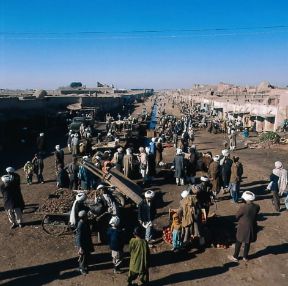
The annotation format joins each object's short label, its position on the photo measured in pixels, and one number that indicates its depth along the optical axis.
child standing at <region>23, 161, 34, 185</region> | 15.41
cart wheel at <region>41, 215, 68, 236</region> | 10.33
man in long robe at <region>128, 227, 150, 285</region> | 7.09
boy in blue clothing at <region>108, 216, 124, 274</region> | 7.83
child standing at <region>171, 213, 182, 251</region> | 9.02
